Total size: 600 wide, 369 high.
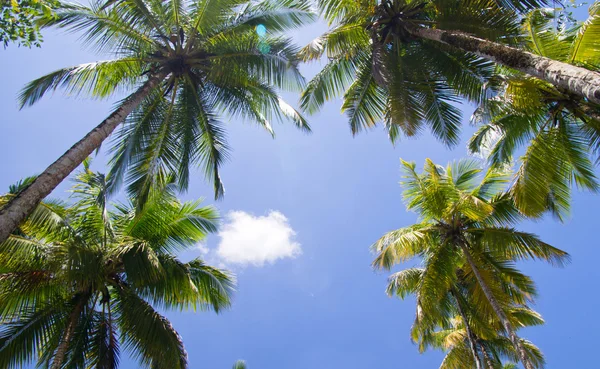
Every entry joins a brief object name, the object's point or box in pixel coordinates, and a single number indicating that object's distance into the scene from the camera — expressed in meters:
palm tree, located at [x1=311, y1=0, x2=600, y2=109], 8.20
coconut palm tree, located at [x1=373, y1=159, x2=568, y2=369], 11.41
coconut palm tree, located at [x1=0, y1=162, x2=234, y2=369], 8.54
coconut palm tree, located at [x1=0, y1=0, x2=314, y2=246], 9.70
